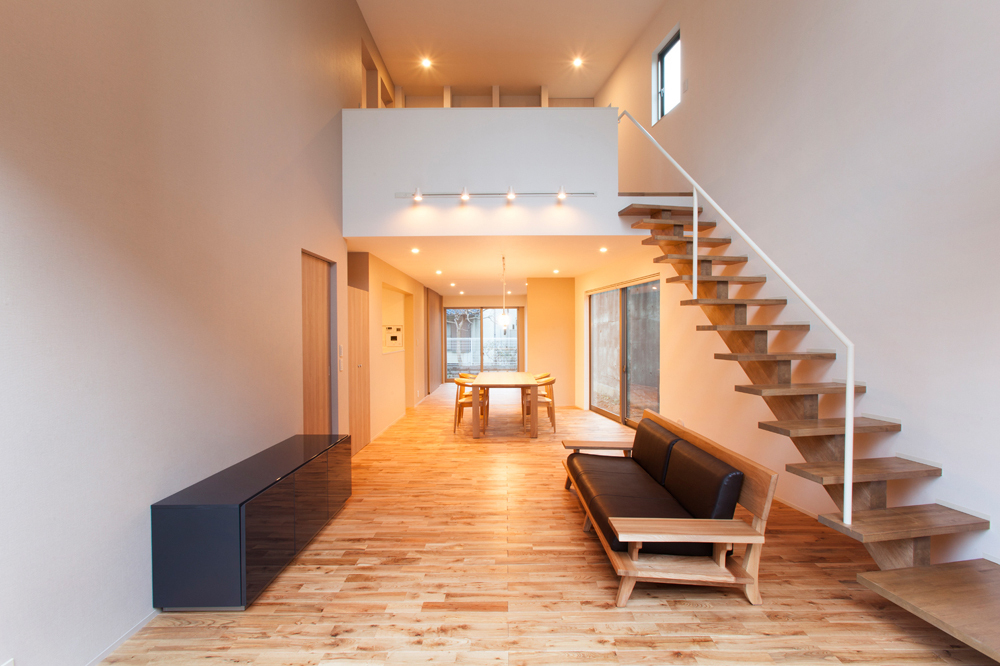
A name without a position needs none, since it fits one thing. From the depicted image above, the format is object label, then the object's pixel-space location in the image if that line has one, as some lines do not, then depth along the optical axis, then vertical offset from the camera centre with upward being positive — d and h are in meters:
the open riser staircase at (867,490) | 1.83 -0.86
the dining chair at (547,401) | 6.24 -0.97
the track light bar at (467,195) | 4.58 +1.49
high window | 5.33 +3.26
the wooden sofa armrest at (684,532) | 2.13 -0.98
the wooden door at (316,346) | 4.07 -0.07
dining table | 5.89 -0.67
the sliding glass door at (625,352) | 6.06 -0.26
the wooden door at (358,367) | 5.16 -0.35
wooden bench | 2.16 -1.09
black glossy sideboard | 2.13 -1.01
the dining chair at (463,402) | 6.34 -0.96
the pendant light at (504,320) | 6.82 +0.26
